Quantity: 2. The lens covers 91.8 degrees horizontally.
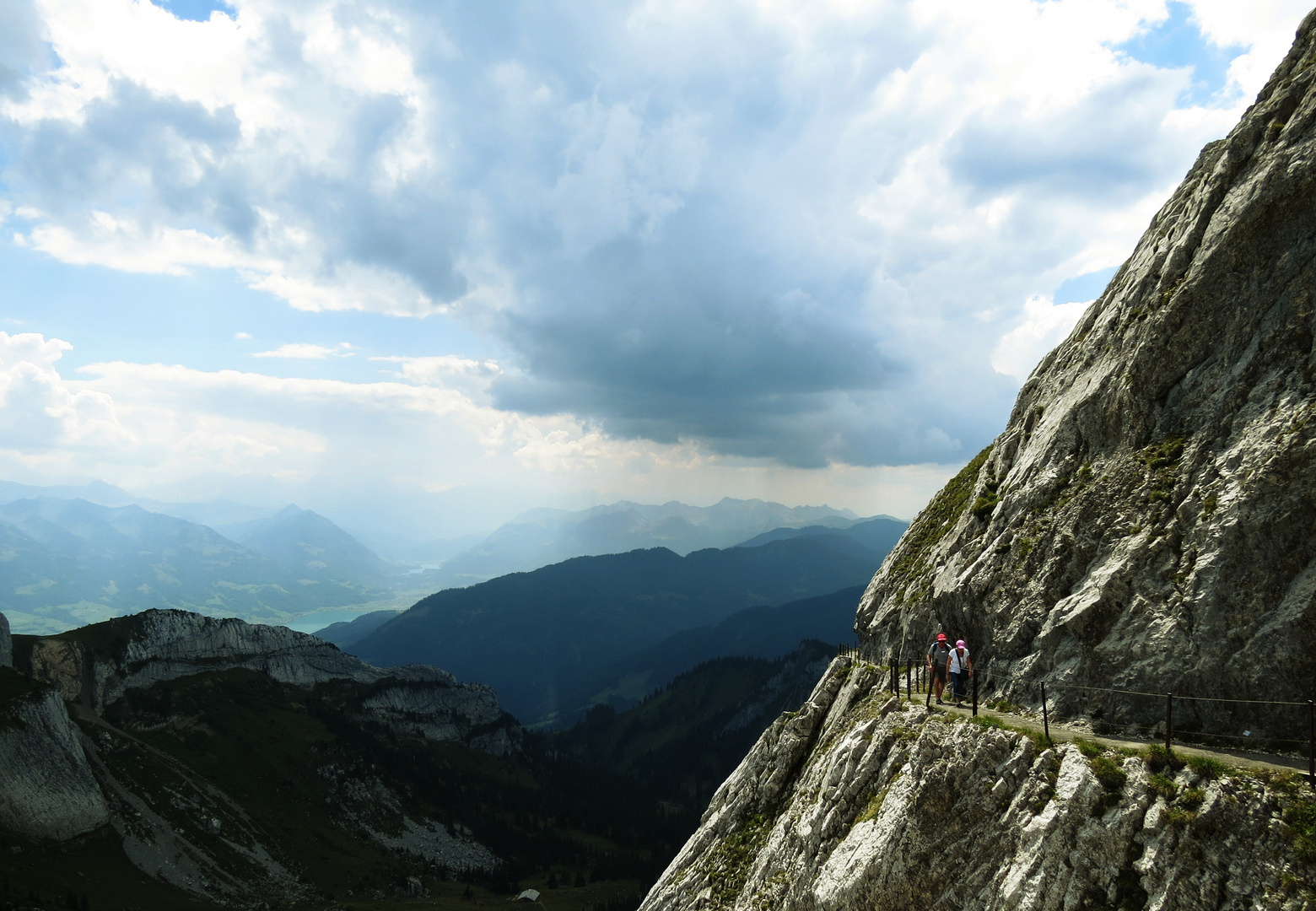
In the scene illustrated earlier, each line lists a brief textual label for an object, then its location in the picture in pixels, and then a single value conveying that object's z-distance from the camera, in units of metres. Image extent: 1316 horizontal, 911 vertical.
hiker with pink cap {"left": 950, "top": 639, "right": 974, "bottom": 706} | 25.12
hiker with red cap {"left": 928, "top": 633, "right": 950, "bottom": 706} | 26.22
